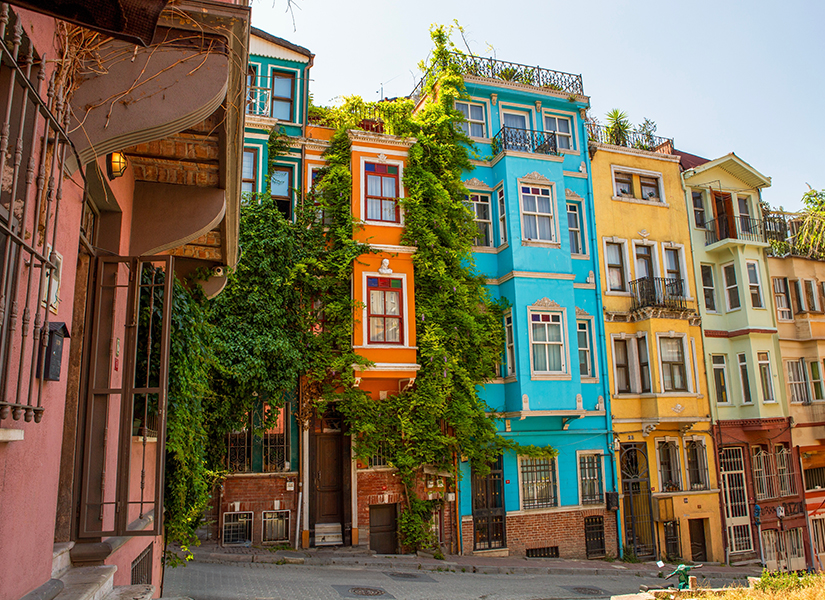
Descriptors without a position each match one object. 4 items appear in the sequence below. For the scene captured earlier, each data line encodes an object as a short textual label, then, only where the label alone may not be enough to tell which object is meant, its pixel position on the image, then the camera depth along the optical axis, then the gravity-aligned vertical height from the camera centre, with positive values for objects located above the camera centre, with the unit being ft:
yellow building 67.92 +9.58
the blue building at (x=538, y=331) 62.39 +12.13
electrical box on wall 10.38 +1.78
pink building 9.29 +4.94
